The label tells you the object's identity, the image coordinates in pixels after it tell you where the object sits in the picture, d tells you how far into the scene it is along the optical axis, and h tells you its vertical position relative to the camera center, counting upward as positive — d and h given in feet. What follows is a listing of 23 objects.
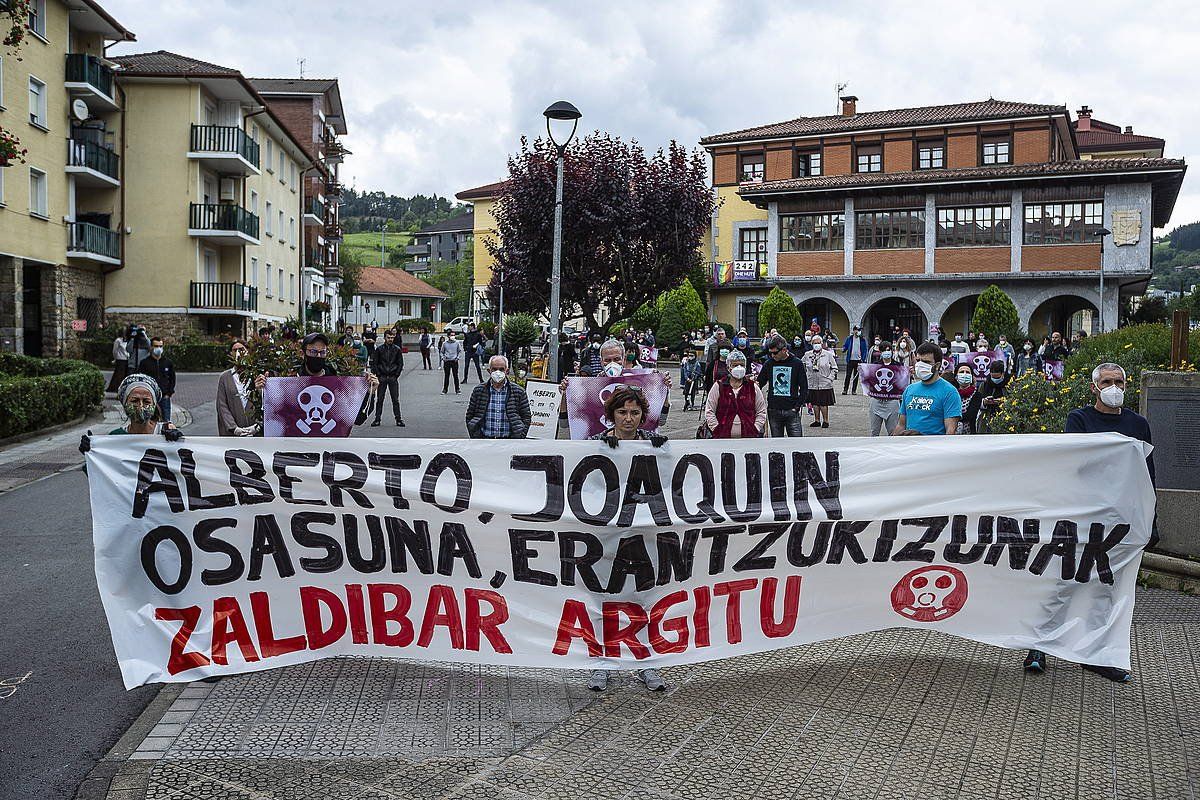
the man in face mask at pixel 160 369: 62.18 -0.88
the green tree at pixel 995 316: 143.54 +6.35
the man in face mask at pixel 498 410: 32.83 -1.68
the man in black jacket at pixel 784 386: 47.55 -1.20
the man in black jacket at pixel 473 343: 111.24 +1.50
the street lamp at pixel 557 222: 50.96 +7.24
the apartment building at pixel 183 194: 132.05 +20.90
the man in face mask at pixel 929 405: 32.19 -1.37
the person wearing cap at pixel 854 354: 110.01 +0.78
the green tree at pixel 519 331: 134.10 +3.43
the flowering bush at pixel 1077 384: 35.24 -0.84
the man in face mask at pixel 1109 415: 21.88 -1.11
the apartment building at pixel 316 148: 205.67 +43.50
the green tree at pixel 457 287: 359.89 +24.38
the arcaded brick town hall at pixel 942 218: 150.61 +21.96
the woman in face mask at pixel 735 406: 36.11 -1.64
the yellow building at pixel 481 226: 307.99 +39.95
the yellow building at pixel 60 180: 103.19 +19.44
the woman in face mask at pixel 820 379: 65.21 -1.19
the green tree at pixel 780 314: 153.58 +6.77
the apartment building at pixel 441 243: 496.23 +55.49
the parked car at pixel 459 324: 233.39 +7.63
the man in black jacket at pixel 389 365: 65.05 -0.55
